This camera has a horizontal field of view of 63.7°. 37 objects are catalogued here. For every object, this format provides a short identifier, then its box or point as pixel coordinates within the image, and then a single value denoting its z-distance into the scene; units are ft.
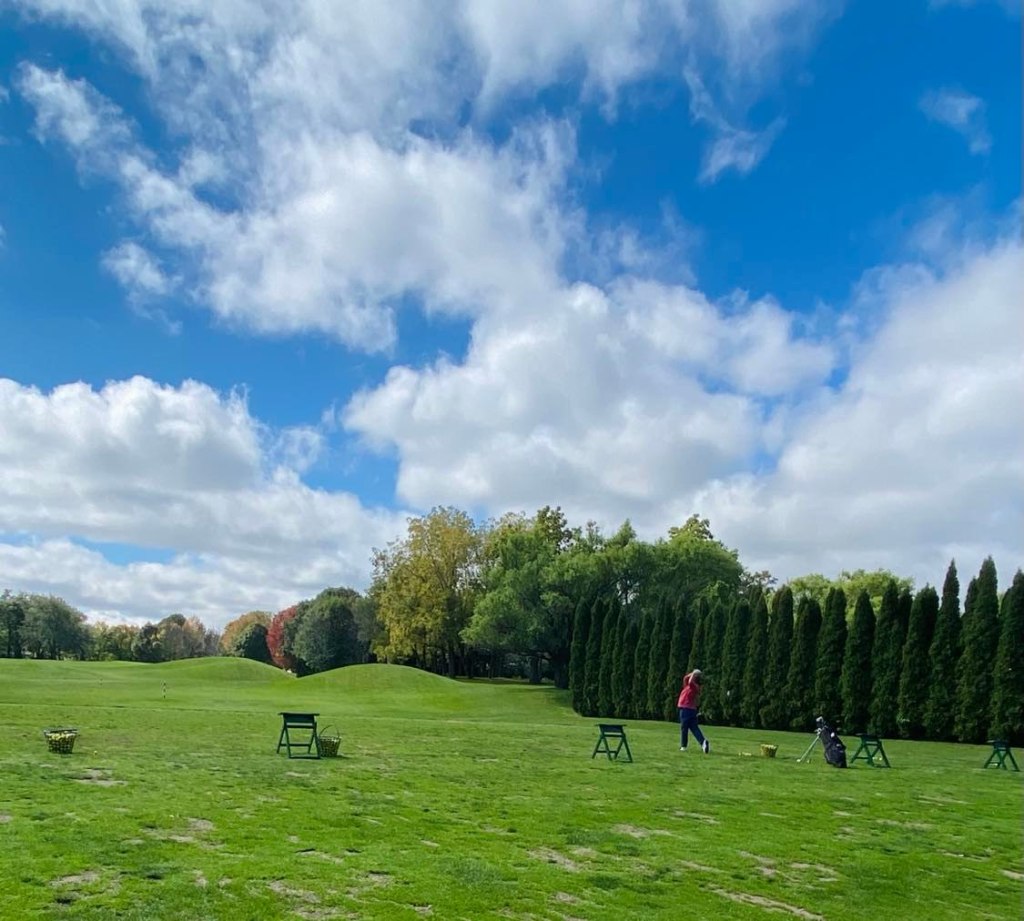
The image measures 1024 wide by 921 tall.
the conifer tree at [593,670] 146.20
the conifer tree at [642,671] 137.18
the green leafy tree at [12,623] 359.66
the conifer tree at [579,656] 148.66
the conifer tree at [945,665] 97.14
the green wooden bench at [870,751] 64.07
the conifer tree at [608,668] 143.43
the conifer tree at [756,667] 117.50
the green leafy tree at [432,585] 218.79
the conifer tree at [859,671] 105.19
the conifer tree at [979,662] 93.91
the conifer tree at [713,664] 123.85
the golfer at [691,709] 68.33
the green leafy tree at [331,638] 311.47
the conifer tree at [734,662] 121.08
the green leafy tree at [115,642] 401.29
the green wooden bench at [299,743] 56.59
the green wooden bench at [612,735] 61.21
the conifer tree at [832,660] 108.47
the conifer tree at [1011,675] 90.79
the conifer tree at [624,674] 140.67
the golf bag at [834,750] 61.72
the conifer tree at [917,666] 99.55
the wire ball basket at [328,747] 57.26
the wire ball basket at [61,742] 52.70
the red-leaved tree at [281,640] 375.04
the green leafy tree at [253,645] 400.08
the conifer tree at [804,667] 111.24
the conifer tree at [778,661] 114.32
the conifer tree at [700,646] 128.06
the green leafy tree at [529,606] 169.68
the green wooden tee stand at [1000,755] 65.51
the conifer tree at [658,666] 134.10
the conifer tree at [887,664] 102.06
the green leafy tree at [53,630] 355.15
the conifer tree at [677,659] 130.52
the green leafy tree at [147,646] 412.98
